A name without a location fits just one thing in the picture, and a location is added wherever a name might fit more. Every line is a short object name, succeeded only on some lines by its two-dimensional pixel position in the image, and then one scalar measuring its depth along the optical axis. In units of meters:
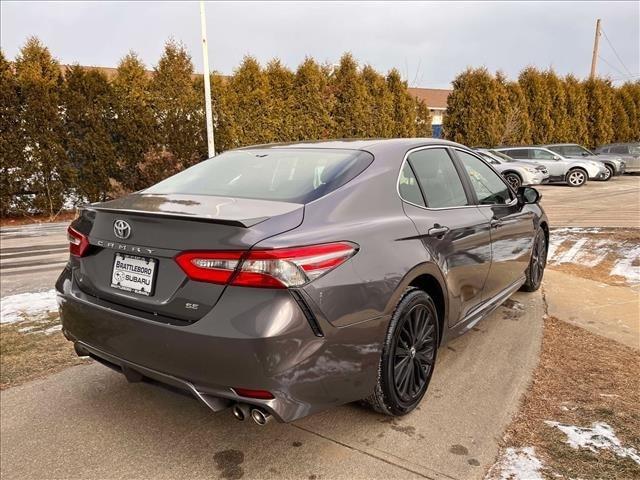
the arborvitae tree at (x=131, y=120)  13.51
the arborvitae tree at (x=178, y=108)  14.28
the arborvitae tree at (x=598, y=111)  27.62
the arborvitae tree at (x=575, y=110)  26.28
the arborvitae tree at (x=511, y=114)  23.11
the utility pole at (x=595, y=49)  33.42
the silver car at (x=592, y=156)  19.64
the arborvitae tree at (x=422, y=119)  21.20
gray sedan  2.14
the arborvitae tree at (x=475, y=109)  22.41
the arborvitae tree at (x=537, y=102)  24.64
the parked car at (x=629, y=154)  22.14
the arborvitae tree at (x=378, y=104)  19.11
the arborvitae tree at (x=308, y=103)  17.06
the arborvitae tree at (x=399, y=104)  20.12
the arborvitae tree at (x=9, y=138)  11.77
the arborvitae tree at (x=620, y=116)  29.05
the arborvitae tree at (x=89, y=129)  12.86
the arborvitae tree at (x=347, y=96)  18.31
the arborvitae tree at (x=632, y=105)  29.59
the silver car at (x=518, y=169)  16.77
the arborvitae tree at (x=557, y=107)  25.33
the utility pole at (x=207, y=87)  13.71
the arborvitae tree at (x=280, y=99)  16.45
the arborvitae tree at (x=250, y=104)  15.70
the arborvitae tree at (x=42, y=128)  12.11
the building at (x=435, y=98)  46.74
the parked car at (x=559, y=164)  18.50
